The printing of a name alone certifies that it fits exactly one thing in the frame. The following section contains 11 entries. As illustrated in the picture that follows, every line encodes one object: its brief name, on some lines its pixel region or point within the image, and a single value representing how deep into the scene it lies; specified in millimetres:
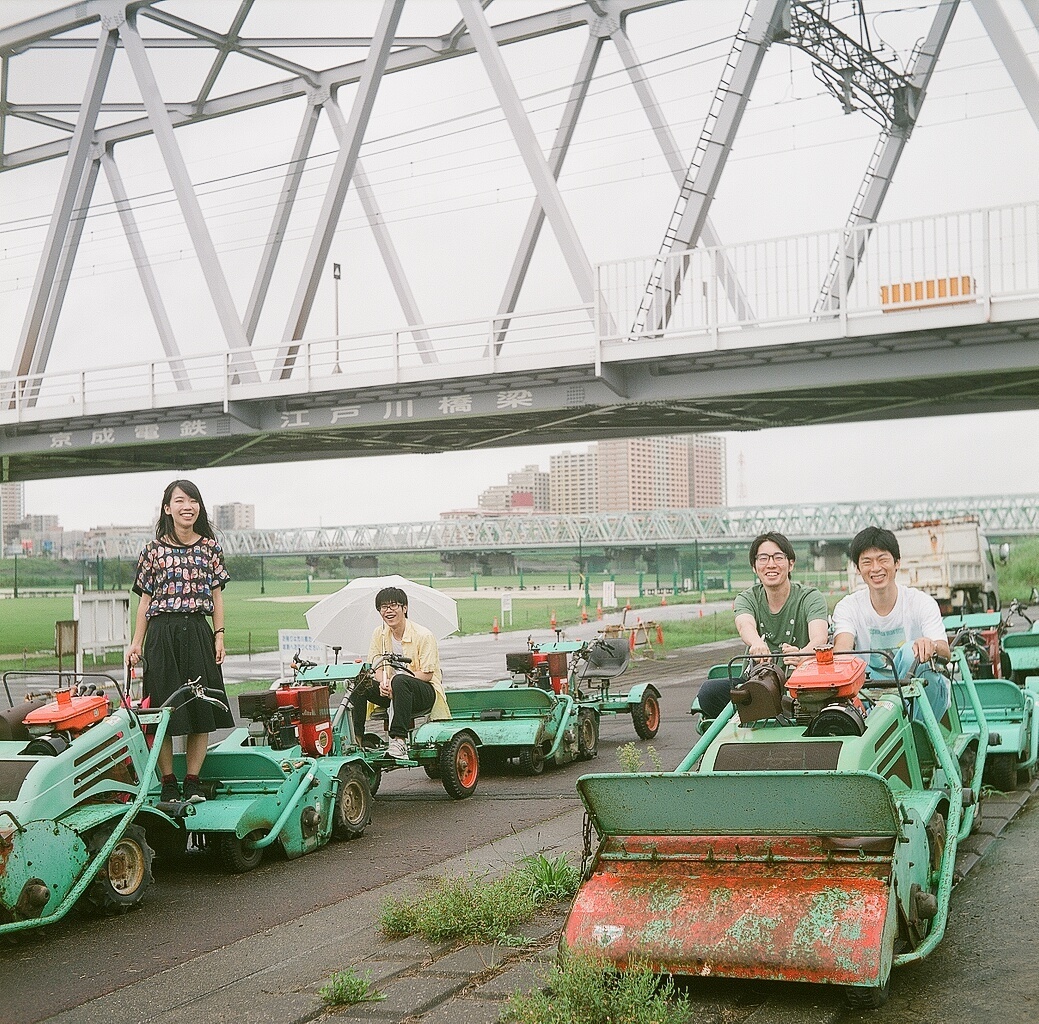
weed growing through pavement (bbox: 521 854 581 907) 6209
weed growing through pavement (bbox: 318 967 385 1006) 4805
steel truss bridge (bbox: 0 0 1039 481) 19859
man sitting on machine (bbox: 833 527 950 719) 6637
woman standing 7559
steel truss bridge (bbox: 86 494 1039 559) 42438
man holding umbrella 9172
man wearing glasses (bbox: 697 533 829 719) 6984
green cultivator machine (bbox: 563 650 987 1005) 4516
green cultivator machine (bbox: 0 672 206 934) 5785
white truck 23516
